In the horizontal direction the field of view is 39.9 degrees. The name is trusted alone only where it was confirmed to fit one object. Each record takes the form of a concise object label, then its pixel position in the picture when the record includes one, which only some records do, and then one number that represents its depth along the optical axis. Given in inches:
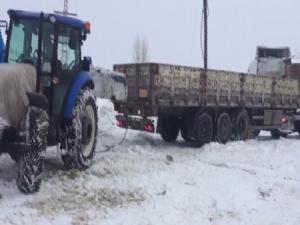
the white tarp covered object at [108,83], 344.3
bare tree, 1993.0
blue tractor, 227.9
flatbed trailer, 434.4
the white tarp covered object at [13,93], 221.4
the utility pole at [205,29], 701.9
